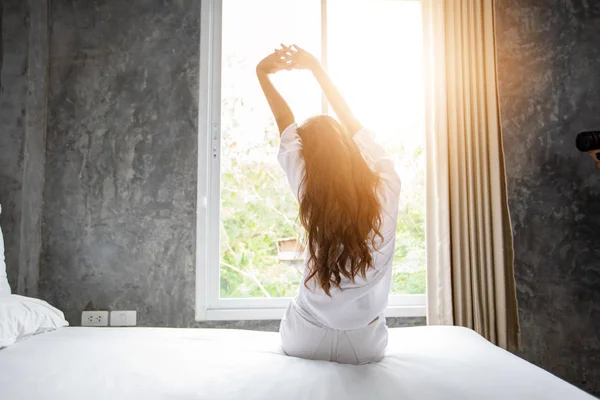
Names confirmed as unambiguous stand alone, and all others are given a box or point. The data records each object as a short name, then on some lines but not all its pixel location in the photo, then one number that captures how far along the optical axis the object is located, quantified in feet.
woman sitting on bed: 4.75
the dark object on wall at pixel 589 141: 7.35
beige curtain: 8.00
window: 8.51
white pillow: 5.06
